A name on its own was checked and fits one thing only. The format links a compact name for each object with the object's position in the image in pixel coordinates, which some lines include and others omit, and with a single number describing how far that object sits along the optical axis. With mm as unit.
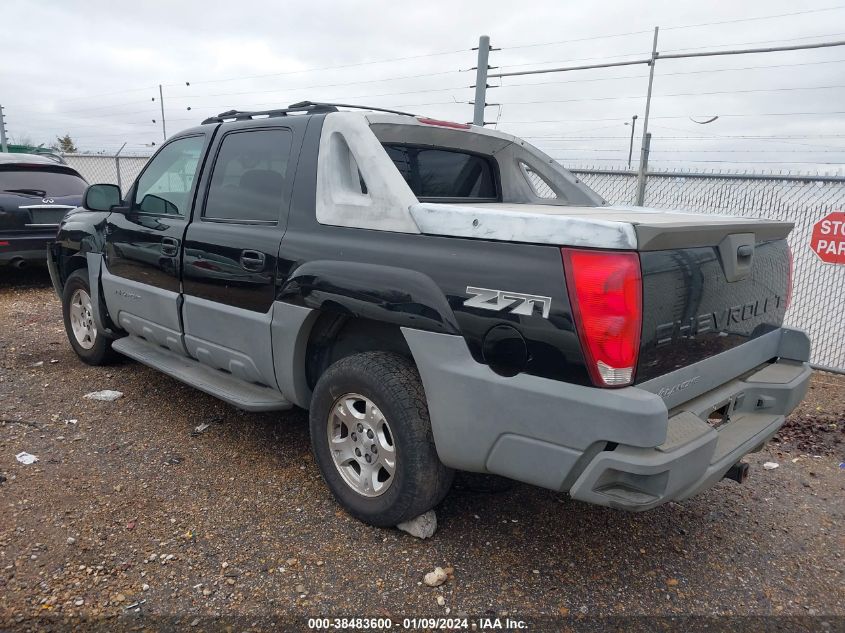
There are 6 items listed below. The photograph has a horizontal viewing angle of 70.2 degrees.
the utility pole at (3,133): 19573
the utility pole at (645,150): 6480
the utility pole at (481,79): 7530
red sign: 5527
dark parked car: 7977
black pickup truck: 2115
